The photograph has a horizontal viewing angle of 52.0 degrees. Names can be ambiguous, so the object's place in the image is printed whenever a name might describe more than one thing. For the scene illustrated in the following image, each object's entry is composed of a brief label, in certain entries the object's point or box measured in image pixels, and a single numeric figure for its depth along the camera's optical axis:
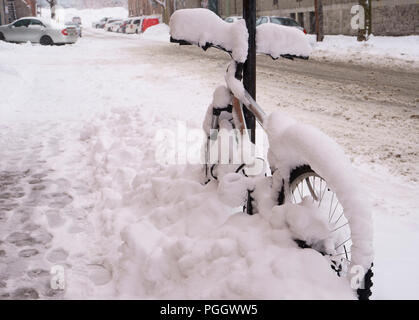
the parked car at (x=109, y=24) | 52.72
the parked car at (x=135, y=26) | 40.81
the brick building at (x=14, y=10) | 37.31
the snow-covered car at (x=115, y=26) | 48.44
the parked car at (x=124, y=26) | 43.68
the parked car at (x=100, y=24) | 65.69
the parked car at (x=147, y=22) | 39.72
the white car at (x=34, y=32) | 23.78
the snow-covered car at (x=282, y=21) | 20.30
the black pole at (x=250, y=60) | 3.39
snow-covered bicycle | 2.16
